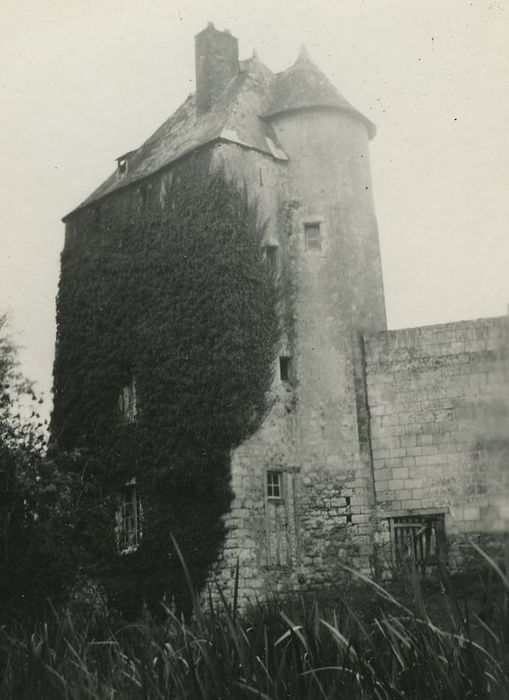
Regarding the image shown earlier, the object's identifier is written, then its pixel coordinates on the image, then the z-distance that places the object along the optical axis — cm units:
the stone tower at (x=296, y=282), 2025
